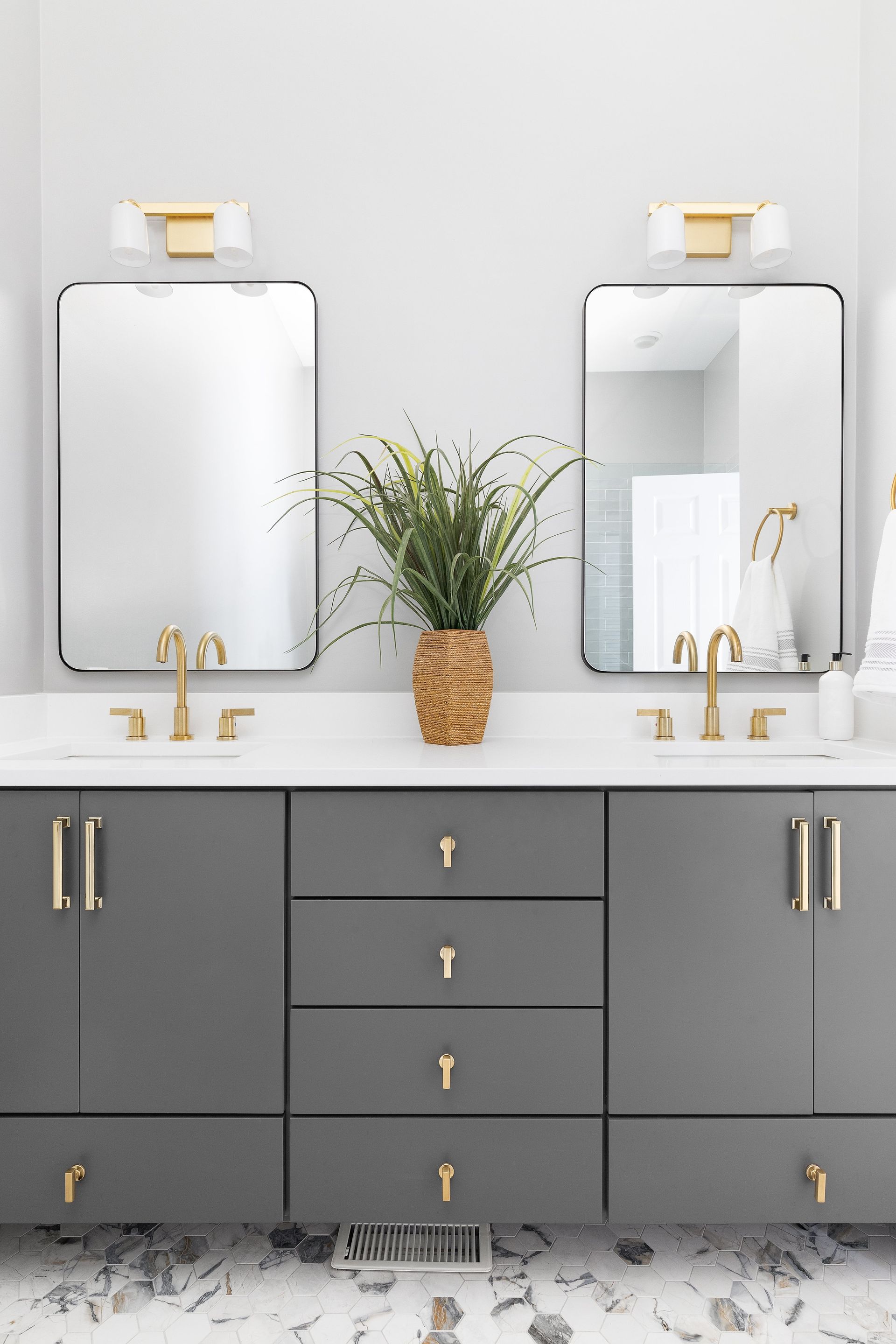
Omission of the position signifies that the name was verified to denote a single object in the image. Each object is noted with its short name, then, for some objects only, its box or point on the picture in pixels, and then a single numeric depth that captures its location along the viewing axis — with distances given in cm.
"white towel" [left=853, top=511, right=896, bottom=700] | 134
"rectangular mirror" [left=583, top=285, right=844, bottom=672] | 166
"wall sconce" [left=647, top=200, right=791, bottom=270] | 157
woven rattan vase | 149
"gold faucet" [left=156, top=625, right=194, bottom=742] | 159
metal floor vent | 125
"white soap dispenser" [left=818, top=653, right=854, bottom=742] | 158
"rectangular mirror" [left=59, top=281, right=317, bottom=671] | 166
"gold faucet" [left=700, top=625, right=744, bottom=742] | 158
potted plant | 149
